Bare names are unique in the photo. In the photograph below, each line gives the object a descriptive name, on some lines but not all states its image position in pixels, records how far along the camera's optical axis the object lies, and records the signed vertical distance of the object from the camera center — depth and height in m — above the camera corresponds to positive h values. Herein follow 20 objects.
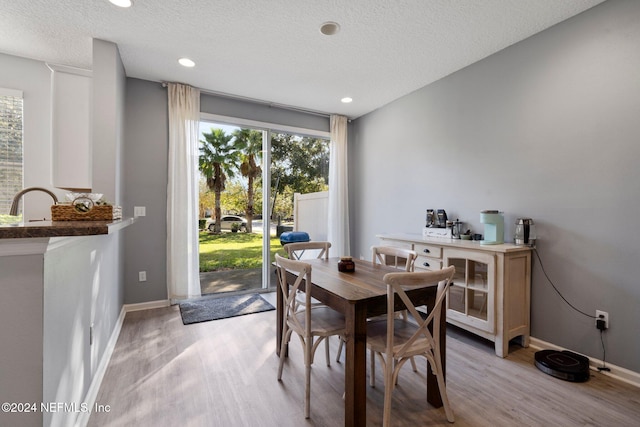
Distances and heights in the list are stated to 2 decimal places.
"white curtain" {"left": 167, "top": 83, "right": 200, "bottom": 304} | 3.54 +0.16
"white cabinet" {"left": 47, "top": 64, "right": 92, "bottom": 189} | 2.62 +0.73
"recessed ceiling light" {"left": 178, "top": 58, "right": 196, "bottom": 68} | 3.02 +1.53
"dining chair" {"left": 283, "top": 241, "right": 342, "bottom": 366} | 2.65 -0.34
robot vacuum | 2.04 -1.10
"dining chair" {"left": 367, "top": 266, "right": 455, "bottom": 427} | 1.46 -0.72
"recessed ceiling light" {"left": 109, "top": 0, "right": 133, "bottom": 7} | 2.16 +1.52
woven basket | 1.50 -0.02
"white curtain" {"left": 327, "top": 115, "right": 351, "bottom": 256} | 4.70 +0.30
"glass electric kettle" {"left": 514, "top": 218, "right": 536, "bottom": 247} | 2.54 -0.18
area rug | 3.26 -1.16
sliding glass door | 3.95 +0.19
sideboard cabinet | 2.39 -0.66
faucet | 1.61 +0.03
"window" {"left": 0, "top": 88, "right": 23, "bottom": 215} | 3.07 +0.66
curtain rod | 3.78 +1.51
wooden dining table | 1.49 -0.53
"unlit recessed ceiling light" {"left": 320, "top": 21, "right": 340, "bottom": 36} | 2.43 +1.53
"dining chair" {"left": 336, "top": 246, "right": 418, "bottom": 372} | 2.01 -0.37
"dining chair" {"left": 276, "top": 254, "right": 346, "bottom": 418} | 1.74 -0.73
